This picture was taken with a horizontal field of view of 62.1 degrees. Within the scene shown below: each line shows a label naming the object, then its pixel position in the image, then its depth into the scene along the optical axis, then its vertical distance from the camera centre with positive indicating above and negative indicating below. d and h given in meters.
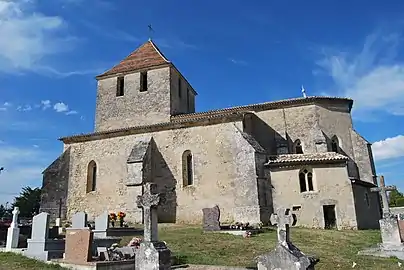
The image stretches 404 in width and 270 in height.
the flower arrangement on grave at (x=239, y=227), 16.17 -0.54
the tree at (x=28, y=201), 42.97 +2.61
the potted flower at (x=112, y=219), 17.92 +0.01
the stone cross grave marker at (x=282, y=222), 6.30 -0.16
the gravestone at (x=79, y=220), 12.30 +0.00
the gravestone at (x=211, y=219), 16.42 -0.13
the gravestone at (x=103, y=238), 10.41 -0.65
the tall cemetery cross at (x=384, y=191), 14.63 +0.87
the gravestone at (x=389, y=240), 11.76 -1.10
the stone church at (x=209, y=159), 19.77 +3.71
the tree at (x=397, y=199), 45.06 +1.60
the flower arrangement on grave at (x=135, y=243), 11.07 -0.79
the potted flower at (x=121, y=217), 18.13 +0.10
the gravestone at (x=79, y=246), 9.48 -0.72
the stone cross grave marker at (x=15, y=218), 12.41 +0.15
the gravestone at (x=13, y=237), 11.91 -0.51
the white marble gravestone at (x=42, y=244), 10.36 -0.69
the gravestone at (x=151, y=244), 7.27 -0.58
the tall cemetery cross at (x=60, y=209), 23.51 +0.81
